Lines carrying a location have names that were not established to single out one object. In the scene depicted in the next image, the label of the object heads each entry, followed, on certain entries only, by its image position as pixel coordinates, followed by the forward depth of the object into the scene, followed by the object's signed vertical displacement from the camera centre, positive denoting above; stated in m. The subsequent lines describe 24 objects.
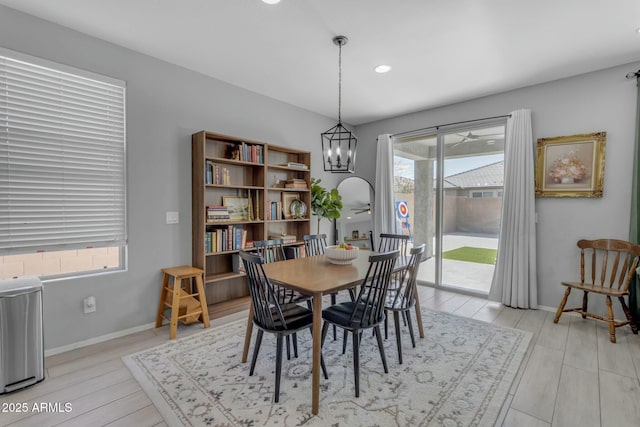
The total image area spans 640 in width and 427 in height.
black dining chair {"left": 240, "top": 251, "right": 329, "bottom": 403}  1.89 -0.78
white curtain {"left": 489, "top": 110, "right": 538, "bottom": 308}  3.55 -0.13
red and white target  4.96 -0.03
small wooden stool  2.88 -0.96
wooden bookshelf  3.22 +0.13
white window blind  2.30 +0.41
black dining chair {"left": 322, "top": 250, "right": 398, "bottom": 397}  1.96 -0.77
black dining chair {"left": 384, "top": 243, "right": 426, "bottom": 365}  2.40 -0.77
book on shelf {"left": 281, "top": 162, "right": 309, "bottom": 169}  4.10 +0.60
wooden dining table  1.83 -0.52
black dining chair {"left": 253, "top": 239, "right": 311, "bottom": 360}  2.49 -0.59
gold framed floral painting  3.21 +0.49
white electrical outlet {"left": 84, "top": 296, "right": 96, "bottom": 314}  2.62 -0.88
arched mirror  5.19 -0.08
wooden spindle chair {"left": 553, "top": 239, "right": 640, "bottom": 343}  2.83 -0.68
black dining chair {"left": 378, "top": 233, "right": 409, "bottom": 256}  3.47 -0.43
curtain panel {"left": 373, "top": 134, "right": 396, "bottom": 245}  4.92 +0.35
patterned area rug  1.76 -1.25
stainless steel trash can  1.94 -0.88
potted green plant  4.49 +0.08
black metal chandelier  2.59 +1.48
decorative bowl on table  2.62 -0.43
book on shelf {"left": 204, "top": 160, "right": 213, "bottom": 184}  3.24 +0.38
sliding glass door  4.04 +0.12
